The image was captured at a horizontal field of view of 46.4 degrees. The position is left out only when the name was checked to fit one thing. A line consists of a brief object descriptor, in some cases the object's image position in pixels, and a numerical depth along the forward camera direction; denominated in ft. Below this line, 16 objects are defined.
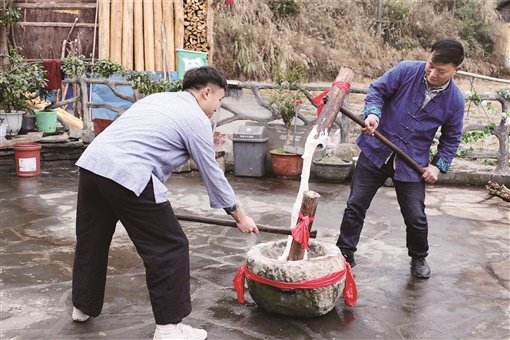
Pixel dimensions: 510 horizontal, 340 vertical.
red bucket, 29.25
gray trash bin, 30.27
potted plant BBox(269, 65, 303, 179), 29.81
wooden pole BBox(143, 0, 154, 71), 39.19
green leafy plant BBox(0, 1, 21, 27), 38.22
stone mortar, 12.85
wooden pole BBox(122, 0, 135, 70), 38.91
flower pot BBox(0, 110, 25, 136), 30.25
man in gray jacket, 11.15
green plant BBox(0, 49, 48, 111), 29.81
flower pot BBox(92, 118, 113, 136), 31.92
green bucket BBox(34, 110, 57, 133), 32.58
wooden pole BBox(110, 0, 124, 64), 39.06
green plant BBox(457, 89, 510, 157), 28.04
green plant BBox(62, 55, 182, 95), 31.63
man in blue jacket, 15.19
